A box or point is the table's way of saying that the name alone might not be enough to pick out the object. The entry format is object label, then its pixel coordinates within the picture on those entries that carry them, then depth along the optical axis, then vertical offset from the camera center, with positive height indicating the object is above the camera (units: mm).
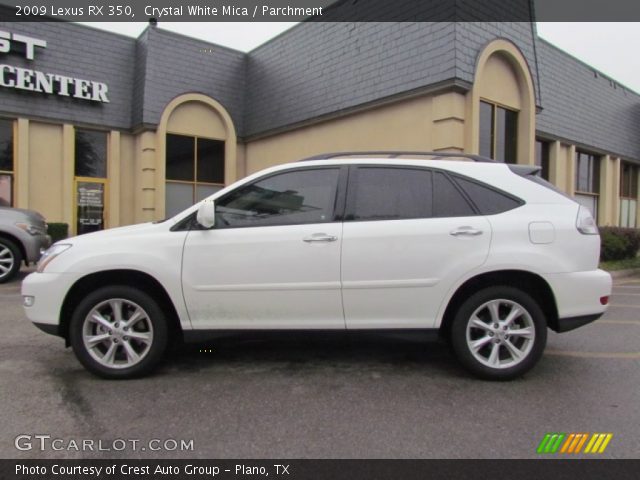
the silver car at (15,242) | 8508 -221
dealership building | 10719 +3428
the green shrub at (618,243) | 12844 -191
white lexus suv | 3748 -339
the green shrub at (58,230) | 13016 +2
